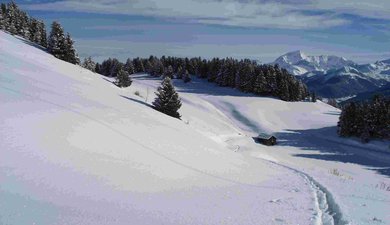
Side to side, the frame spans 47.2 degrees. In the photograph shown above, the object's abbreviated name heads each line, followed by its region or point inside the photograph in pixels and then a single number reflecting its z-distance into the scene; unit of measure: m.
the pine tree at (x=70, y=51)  83.88
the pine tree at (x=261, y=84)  128.12
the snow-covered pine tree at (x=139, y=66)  182.88
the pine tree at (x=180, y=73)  156.38
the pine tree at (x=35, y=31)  104.81
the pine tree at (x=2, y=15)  94.69
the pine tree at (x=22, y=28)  103.81
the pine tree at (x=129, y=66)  180.62
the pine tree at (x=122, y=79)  84.34
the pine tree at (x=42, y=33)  104.88
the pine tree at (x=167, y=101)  56.78
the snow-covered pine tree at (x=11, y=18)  96.72
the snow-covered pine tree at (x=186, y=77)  149.00
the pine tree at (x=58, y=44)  83.00
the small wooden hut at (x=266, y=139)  74.50
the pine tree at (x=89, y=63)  128.15
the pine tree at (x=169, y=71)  157.38
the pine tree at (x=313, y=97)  136.62
